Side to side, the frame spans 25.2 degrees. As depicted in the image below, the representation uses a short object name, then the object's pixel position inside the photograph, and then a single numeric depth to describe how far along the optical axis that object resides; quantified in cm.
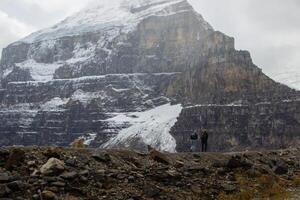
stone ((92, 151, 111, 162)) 2119
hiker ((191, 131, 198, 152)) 3716
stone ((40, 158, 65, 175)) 1884
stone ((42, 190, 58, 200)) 1758
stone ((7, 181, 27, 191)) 1767
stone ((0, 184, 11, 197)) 1723
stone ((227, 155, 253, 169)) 2382
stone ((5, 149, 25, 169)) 1888
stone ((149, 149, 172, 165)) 2295
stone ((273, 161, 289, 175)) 2577
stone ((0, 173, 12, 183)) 1788
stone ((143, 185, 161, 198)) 1948
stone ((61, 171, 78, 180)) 1881
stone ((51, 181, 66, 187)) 1833
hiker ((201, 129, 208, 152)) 3628
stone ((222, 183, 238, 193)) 2127
